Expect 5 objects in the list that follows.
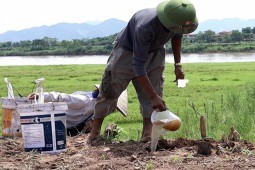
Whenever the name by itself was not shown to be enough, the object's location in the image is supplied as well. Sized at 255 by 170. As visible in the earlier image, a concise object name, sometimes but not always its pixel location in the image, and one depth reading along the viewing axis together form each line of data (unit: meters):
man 4.45
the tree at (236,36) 69.04
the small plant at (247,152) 4.23
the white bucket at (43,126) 4.72
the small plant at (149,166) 3.90
